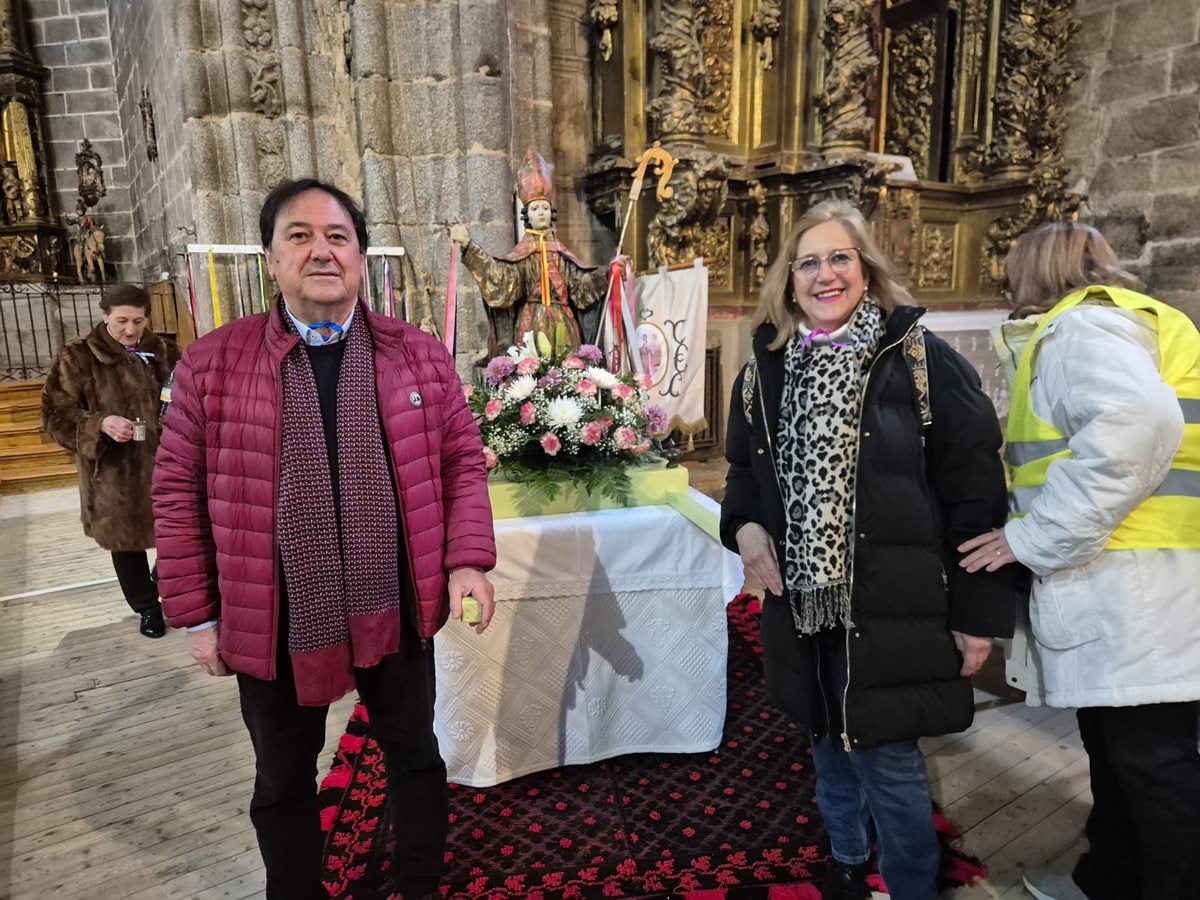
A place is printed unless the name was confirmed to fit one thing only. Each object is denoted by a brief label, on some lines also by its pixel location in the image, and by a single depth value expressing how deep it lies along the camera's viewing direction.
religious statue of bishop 3.40
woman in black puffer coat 1.56
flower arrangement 2.68
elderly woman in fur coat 3.42
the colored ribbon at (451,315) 3.35
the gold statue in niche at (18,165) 8.63
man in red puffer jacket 1.55
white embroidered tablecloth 2.44
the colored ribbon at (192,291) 4.21
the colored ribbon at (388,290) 4.24
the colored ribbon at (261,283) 4.08
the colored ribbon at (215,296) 3.49
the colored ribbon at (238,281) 4.56
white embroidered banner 3.83
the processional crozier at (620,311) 3.53
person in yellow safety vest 1.46
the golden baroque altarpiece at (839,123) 4.60
